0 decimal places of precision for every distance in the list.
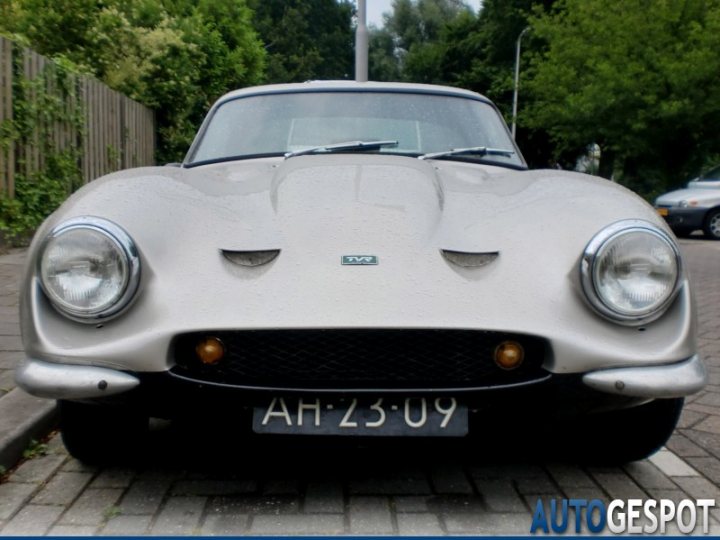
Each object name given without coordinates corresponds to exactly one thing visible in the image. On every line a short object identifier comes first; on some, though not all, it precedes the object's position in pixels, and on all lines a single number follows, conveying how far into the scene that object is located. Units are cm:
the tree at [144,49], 1227
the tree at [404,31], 5674
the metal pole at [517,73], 3046
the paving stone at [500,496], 259
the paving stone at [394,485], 270
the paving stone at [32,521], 241
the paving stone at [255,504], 254
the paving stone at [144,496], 256
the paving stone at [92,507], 249
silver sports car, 229
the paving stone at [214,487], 269
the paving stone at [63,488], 265
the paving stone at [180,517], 241
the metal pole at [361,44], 1351
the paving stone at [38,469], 285
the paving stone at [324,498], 254
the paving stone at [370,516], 241
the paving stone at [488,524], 242
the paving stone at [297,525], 239
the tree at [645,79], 1839
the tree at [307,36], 5038
